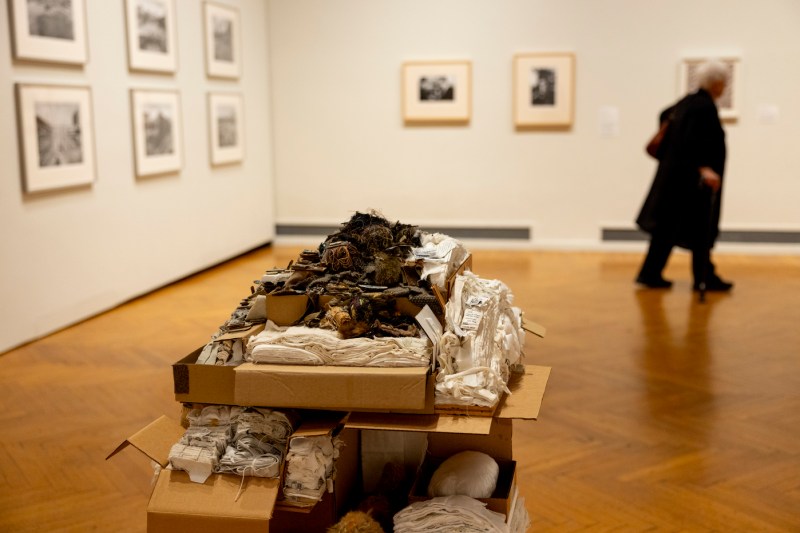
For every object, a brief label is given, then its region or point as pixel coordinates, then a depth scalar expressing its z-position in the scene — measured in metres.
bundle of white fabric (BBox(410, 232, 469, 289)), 3.05
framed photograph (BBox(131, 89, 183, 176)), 8.22
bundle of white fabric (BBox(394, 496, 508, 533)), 2.87
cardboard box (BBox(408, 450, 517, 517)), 2.98
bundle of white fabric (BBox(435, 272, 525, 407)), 2.80
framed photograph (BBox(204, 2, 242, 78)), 9.70
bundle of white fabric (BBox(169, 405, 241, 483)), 2.88
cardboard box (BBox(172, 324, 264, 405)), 2.90
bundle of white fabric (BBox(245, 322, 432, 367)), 2.80
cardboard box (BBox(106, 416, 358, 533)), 2.79
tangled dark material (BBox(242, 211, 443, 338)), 2.91
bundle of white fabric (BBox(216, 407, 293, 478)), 2.85
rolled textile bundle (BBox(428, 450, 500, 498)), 3.00
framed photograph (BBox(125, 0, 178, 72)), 8.07
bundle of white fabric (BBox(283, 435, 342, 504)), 2.85
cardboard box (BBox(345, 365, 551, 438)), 2.76
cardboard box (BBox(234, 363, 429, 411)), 2.74
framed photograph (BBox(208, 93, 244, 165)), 9.82
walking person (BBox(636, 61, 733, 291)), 8.06
